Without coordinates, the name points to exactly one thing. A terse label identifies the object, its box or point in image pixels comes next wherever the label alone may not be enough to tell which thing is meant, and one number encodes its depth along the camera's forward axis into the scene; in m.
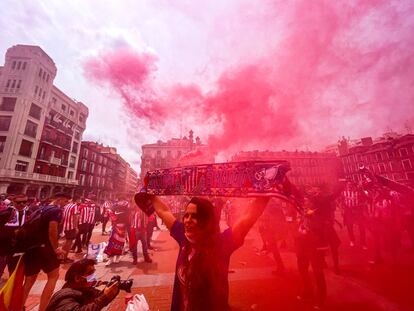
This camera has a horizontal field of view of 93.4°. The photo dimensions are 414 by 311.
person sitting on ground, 2.12
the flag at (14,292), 3.11
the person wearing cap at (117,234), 6.63
